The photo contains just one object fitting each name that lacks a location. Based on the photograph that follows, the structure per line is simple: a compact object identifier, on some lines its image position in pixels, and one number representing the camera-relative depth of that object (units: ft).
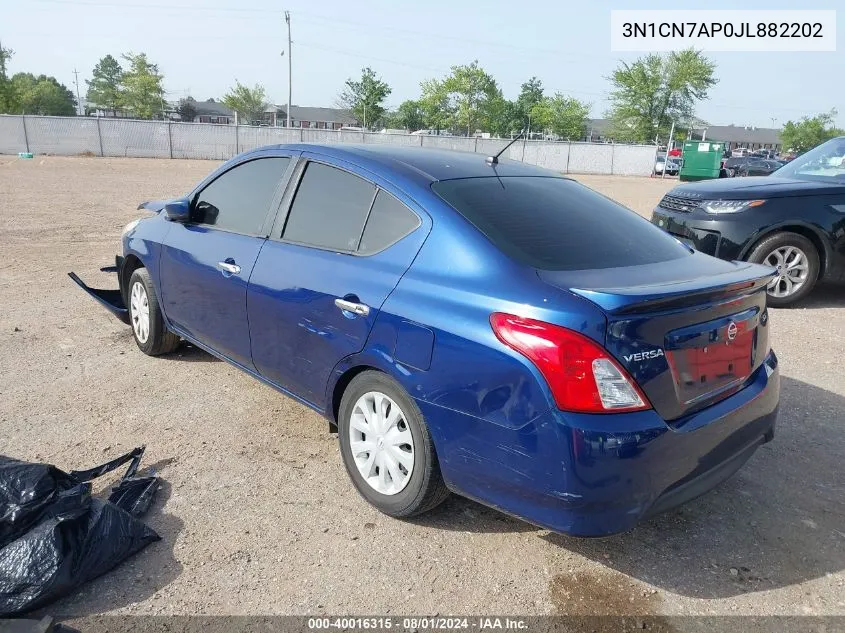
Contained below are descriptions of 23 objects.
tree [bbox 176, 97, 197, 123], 280.72
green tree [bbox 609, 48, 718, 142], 181.47
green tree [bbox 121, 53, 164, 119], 219.00
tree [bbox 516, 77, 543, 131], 268.50
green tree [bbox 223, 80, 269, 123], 236.84
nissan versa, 7.49
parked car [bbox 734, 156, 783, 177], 111.24
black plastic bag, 7.49
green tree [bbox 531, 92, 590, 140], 223.30
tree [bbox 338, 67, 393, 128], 210.59
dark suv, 22.26
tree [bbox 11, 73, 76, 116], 186.60
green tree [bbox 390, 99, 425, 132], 250.98
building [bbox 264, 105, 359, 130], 284.61
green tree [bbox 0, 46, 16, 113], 167.02
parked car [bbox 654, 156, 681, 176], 139.64
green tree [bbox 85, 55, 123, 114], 243.40
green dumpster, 104.27
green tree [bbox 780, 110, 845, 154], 255.29
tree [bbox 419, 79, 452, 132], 210.38
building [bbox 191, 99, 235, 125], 301.63
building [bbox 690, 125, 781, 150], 387.14
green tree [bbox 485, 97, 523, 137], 208.85
